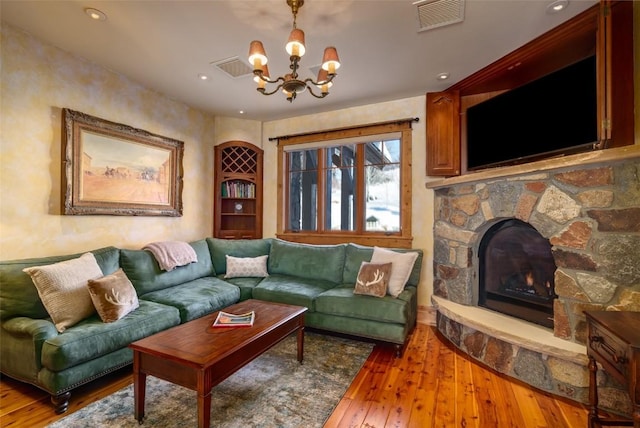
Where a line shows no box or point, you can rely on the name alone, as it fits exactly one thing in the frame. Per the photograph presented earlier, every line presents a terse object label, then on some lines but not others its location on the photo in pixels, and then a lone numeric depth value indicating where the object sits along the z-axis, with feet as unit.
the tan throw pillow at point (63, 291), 6.88
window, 12.46
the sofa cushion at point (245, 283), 11.08
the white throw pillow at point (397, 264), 9.74
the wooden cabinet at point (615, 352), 4.25
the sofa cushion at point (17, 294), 6.95
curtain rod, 11.96
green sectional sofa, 6.39
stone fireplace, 6.33
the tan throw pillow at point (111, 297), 7.36
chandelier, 5.95
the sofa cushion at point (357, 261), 10.82
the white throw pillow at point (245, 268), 12.28
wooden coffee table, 5.21
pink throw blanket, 10.49
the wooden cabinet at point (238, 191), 14.83
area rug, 5.88
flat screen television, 7.27
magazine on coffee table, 6.90
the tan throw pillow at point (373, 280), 9.55
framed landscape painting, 9.34
